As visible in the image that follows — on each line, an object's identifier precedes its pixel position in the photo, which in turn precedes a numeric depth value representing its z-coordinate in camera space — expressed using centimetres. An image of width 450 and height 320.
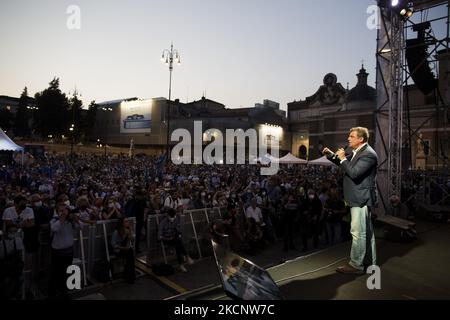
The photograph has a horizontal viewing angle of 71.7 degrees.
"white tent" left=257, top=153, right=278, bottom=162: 2936
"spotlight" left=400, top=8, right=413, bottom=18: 914
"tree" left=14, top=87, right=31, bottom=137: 6425
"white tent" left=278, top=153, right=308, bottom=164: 2674
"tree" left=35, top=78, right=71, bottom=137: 6094
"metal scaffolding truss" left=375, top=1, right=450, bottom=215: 927
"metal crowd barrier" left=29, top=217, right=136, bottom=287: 650
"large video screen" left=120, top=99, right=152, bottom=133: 6512
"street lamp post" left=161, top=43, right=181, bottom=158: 2420
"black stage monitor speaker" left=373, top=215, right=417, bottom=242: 607
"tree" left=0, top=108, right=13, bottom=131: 6325
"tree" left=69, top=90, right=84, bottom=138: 6397
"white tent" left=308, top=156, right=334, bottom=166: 2417
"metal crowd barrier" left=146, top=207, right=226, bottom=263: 813
